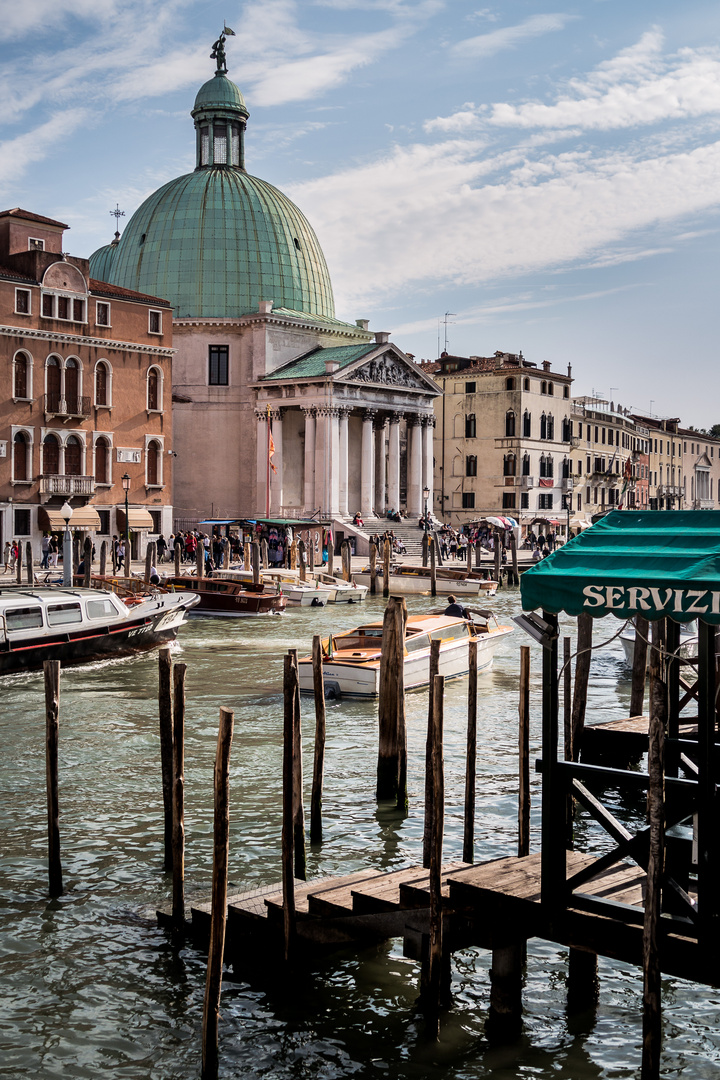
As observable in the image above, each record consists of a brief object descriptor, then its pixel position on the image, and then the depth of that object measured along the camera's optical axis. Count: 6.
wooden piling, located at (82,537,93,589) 31.63
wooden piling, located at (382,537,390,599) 38.75
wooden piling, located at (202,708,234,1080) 6.82
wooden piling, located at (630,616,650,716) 15.14
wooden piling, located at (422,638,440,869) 8.74
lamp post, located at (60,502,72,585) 30.39
